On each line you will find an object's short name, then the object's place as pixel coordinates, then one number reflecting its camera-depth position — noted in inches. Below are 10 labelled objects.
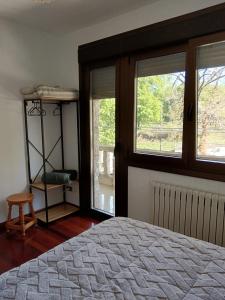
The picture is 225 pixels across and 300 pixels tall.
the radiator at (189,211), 83.2
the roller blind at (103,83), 114.0
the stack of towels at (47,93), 109.0
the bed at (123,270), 43.4
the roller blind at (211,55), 80.8
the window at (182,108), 83.7
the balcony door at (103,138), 116.0
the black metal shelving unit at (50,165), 120.6
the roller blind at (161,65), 91.0
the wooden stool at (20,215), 109.5
